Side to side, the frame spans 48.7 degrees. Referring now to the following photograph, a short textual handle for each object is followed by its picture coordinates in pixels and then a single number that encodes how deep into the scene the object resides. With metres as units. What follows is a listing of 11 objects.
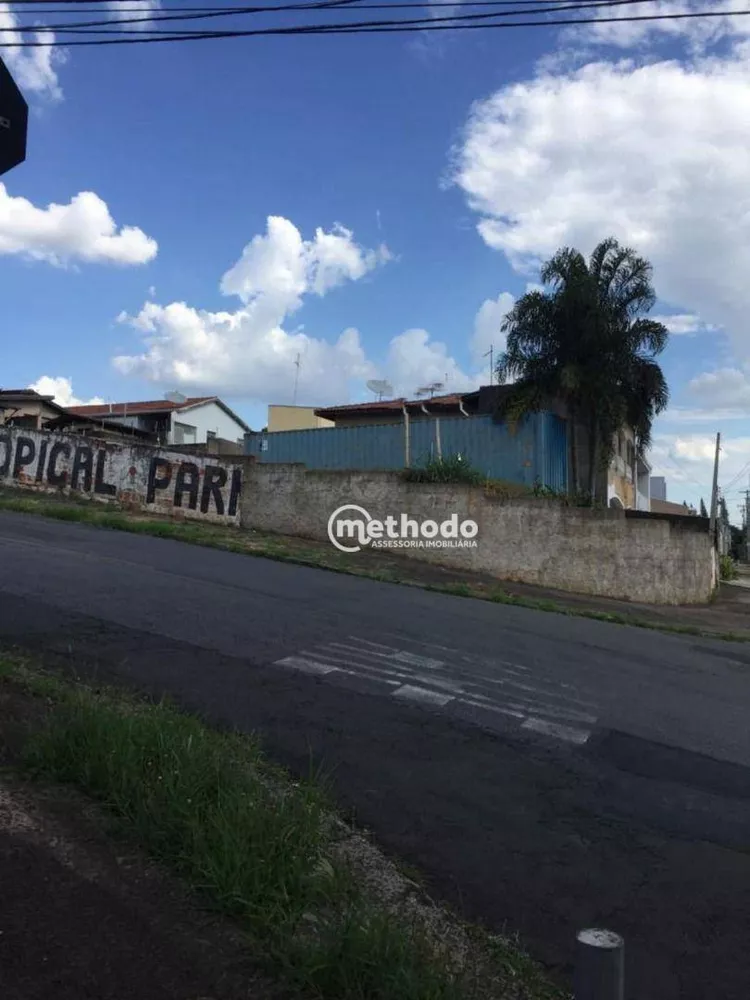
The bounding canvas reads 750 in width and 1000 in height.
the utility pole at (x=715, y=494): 23.59
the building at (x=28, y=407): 31.91
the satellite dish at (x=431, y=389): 30.89
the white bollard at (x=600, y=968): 2.35
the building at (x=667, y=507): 50.28
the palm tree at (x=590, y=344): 20.45
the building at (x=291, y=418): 37.81
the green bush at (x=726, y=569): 29.98
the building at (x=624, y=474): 24.67
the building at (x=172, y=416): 44.88
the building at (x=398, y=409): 25.20
